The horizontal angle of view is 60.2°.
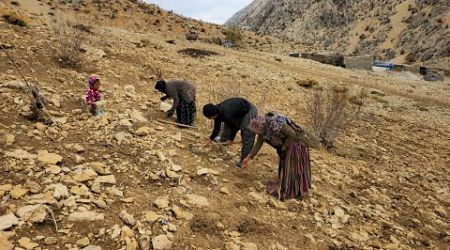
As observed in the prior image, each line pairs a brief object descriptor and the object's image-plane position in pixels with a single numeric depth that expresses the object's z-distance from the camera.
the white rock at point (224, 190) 4.46
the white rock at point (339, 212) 4.67
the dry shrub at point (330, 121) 7.28
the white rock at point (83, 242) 3.12
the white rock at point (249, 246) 3.63
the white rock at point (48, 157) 4.01
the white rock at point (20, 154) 3.98
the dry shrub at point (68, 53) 7.55
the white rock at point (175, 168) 4.58
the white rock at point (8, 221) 3.05
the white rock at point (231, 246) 3.55
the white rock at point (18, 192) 3.42
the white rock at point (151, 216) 3.60
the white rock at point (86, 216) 3.38
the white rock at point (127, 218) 3.48
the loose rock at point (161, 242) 3.30
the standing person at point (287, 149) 4.54
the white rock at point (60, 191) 3.54
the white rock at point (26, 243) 2.96
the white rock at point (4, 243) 2.86
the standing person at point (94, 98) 5.49
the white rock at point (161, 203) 3.82
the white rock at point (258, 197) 4.52
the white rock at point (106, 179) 3.96
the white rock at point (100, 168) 4.12
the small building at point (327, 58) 24.39
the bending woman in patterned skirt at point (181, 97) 6.27
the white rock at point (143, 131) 5.26
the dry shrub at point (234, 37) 25.72
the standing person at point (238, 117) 5.09
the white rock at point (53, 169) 3.88
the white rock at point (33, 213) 3.21
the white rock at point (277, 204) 4.52
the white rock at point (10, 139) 4.21
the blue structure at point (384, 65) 25.11
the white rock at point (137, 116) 5.78
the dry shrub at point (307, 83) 12.95
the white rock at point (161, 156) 4.74
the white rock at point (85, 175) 3.89
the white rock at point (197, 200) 4.07
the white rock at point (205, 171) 4.71
